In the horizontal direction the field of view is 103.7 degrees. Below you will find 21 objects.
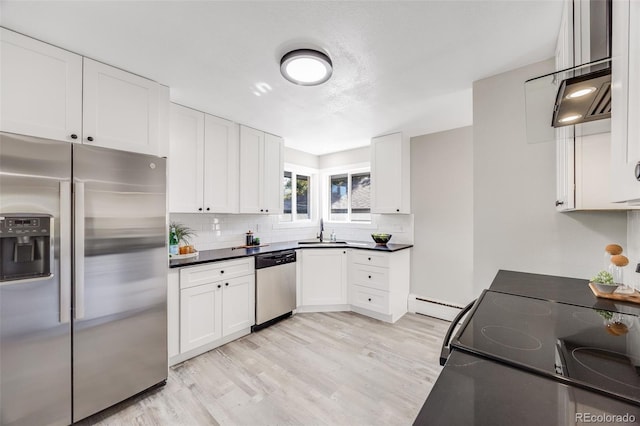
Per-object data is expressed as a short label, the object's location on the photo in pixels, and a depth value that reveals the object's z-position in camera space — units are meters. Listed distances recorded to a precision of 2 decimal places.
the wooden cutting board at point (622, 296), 1.22
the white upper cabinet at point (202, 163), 2.49
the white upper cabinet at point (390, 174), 3.44
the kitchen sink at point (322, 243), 3.59
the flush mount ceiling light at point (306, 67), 1.66
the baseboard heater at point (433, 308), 3.18
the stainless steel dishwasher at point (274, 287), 2.89
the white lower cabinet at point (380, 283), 3.15
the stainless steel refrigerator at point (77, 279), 1.41
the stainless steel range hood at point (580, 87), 0.85
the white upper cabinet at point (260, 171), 3.11
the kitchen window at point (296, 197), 4.20
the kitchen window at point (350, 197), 4.19
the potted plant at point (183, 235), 2.58
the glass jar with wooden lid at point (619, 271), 1.28
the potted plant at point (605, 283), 1.30
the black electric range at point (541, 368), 0.52
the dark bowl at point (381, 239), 3.54
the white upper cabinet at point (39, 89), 1.46
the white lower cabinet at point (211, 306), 2.24
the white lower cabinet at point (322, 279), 3.43
